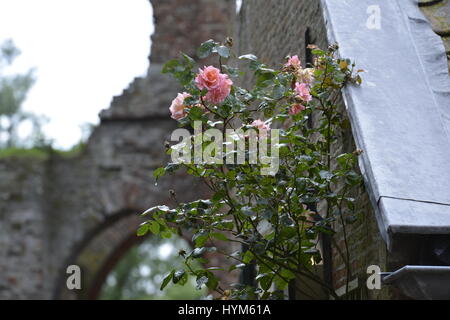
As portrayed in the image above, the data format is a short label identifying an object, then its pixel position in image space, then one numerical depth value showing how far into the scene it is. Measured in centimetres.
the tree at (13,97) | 2466
